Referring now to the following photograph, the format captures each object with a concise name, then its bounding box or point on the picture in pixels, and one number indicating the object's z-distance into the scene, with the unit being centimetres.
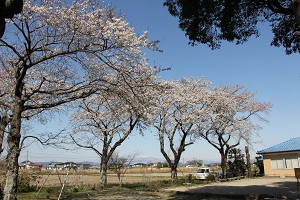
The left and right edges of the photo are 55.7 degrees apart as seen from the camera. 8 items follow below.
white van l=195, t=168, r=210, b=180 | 3045
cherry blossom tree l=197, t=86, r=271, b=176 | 2867
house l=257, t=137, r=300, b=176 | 2812
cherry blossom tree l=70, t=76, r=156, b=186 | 2152
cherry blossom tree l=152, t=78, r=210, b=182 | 2584
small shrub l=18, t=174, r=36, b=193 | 1922
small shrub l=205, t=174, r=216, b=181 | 2945
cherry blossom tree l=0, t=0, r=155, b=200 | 862
